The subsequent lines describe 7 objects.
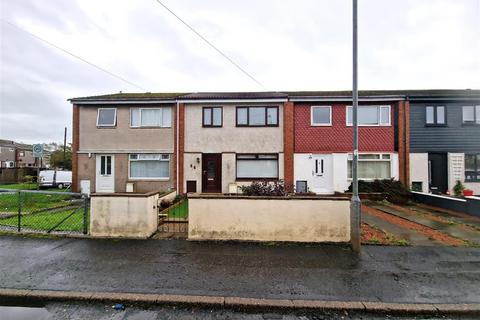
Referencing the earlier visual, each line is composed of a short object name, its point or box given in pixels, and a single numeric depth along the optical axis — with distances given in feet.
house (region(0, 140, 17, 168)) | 165.17
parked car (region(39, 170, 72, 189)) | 67.94
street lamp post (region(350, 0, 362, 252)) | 17.28
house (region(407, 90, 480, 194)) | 43.29
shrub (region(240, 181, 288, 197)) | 22.80
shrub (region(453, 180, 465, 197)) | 41.63
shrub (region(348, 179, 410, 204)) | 39.52
